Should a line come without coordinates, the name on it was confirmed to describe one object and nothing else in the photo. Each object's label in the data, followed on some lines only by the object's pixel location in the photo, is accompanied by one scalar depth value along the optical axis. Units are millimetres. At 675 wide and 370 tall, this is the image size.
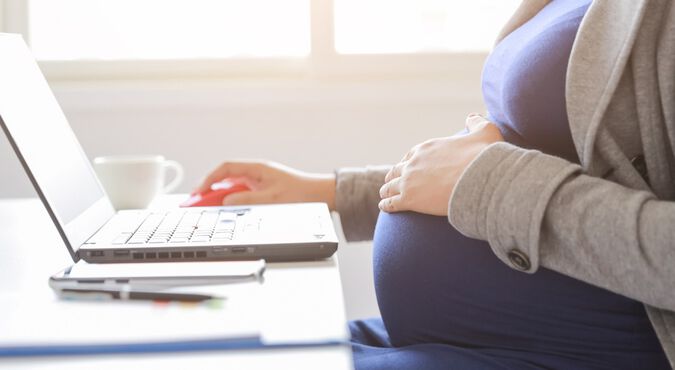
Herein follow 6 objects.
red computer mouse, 1108
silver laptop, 767
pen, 604
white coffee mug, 1164
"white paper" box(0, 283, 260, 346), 517
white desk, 477
